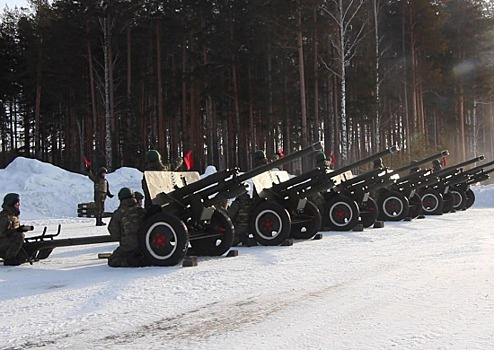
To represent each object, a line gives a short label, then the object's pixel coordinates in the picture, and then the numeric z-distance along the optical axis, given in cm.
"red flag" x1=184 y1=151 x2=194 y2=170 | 1776
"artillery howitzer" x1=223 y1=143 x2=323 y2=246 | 1066
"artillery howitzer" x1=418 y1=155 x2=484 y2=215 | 1736
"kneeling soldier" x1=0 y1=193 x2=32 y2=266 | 849
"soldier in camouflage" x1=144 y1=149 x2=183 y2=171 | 1032
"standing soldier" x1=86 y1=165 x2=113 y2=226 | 1586
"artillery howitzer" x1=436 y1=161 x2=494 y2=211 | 1866
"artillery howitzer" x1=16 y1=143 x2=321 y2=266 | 818
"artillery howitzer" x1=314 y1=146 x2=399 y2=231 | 1289
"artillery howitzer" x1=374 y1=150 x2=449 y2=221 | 1533
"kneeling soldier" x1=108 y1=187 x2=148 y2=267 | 826
